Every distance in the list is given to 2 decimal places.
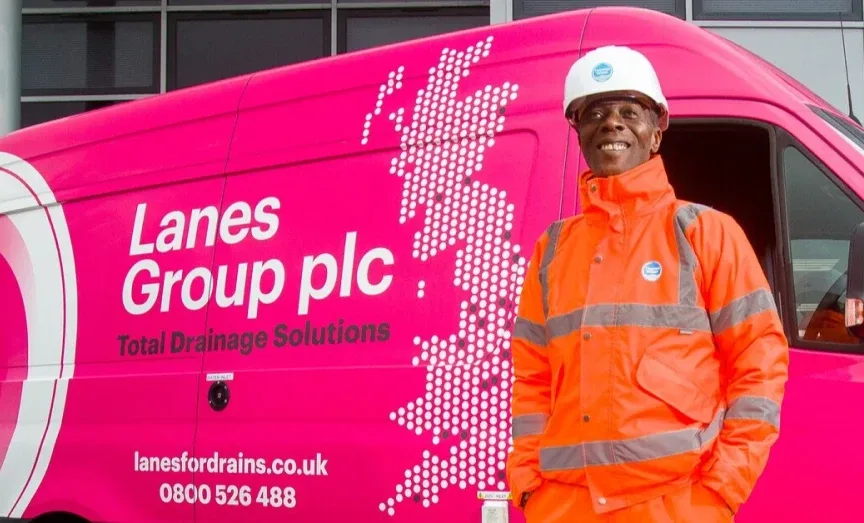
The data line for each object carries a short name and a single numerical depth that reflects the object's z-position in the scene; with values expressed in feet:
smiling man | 7.63
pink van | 11.35
